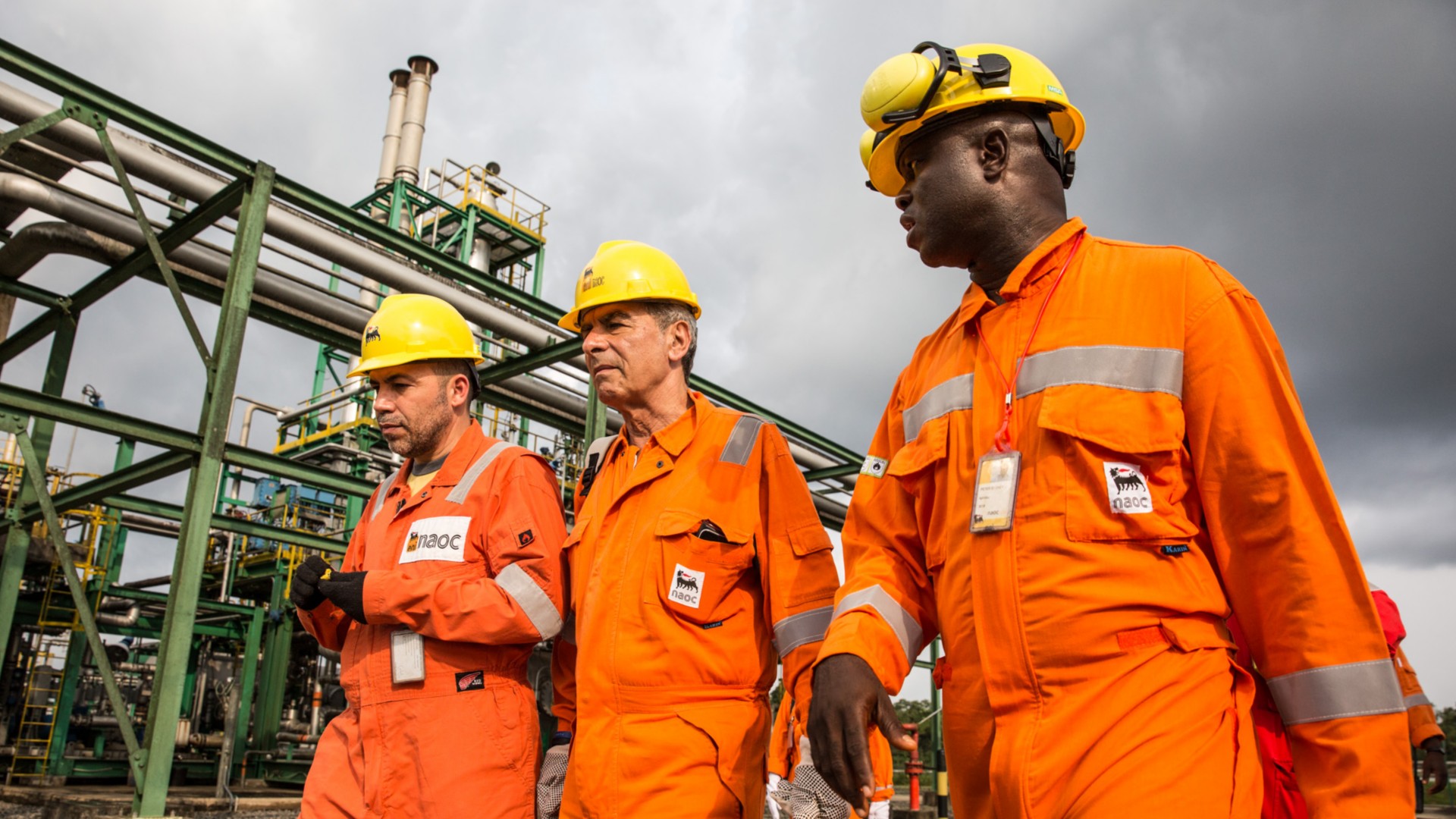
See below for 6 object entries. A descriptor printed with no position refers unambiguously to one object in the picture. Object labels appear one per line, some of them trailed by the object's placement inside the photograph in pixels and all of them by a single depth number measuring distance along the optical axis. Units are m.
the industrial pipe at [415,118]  19.70
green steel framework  4.89
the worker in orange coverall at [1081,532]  1.26
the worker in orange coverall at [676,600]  2.16
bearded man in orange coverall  2.50
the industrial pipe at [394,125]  19.84
